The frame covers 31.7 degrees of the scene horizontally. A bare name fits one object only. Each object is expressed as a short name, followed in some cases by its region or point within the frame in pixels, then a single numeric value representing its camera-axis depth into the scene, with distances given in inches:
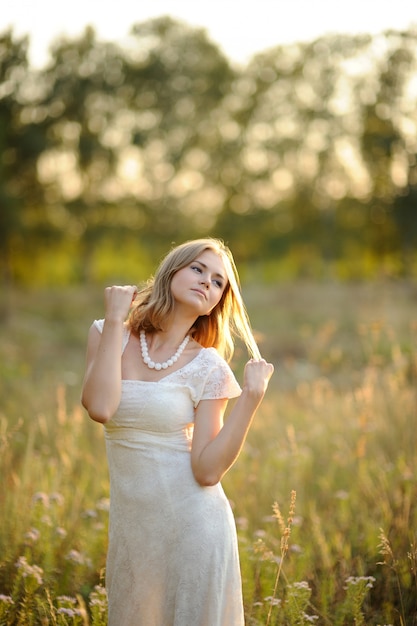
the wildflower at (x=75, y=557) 139.6
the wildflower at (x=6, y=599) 115.5
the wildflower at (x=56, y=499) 155.6
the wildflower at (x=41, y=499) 150.1
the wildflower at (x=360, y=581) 119.8
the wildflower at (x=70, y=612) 112.4
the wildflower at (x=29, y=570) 122.6
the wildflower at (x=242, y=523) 162.4
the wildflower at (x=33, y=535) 139.2
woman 101.7
